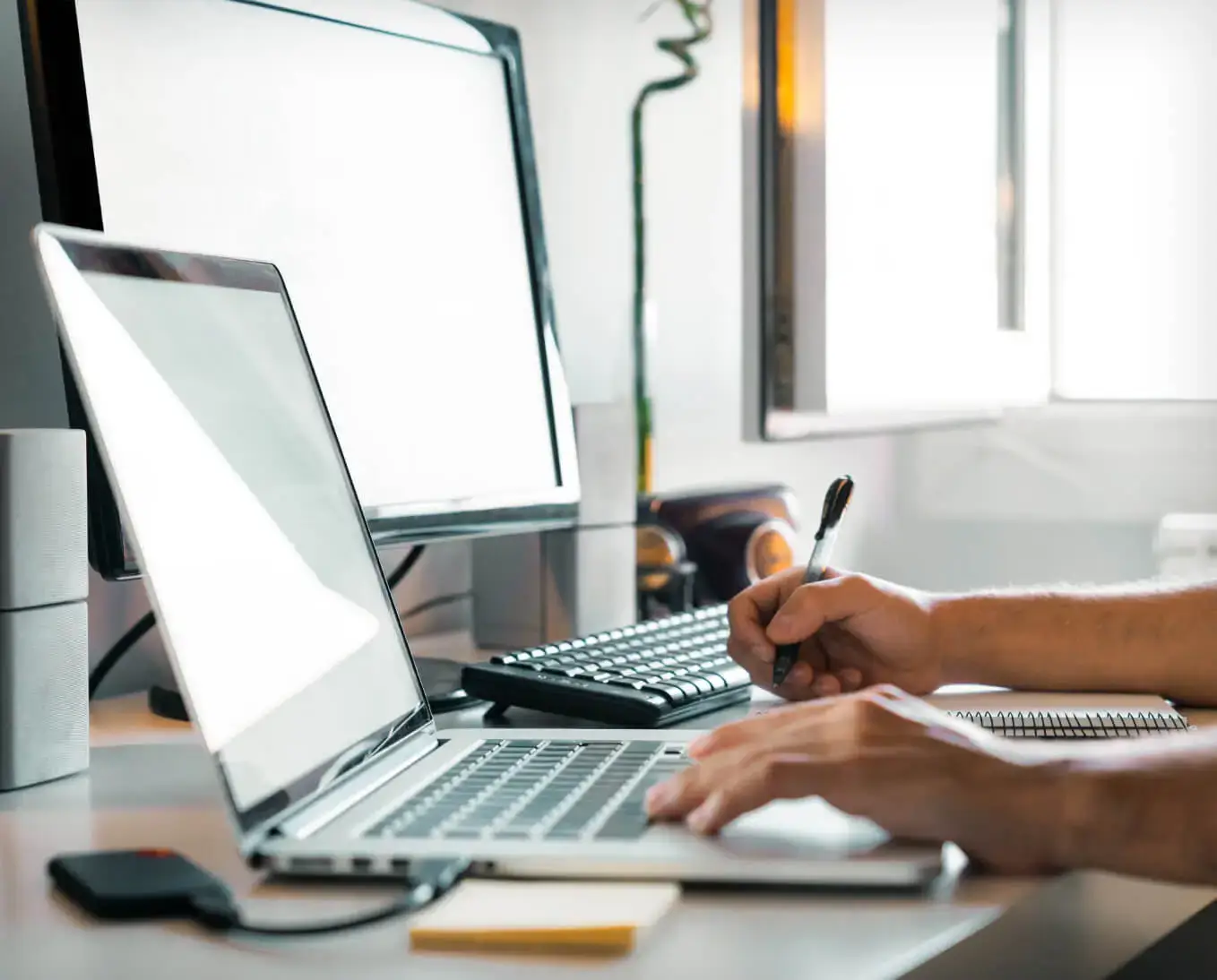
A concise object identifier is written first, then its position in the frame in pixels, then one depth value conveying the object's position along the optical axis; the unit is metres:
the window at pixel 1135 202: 2.03
